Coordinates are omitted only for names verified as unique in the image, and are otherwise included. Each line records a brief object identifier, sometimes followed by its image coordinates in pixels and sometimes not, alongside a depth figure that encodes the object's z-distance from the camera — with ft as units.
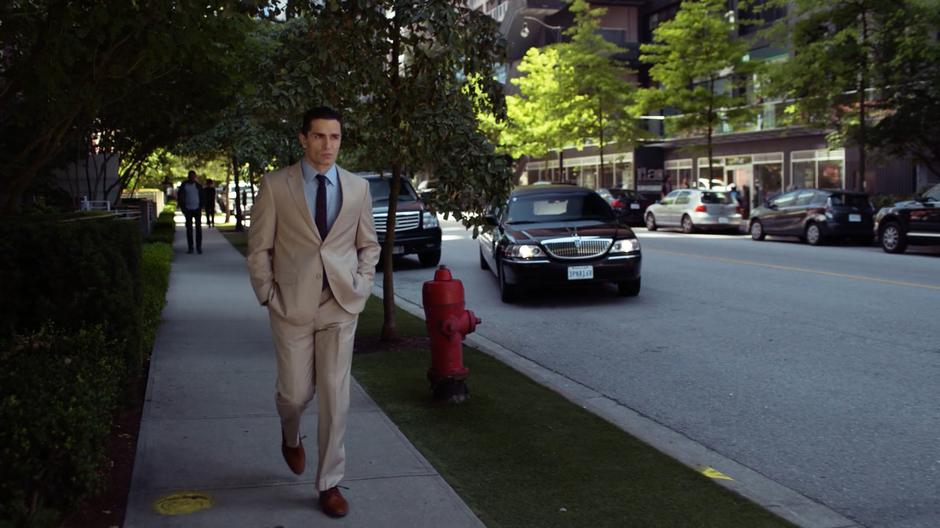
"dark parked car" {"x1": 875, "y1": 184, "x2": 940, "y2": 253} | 65.51
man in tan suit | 14.35
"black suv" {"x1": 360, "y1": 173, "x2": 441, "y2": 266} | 62.08
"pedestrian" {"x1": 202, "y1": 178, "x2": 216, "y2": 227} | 96.45
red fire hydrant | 21.70
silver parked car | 100.73
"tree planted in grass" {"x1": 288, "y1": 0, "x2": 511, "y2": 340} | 27.40
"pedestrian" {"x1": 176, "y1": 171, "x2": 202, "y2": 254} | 69.62
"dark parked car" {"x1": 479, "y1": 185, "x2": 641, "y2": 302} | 41.27
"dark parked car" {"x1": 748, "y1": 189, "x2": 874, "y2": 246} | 78.18
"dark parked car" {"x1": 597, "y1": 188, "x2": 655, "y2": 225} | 119.34
